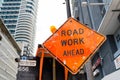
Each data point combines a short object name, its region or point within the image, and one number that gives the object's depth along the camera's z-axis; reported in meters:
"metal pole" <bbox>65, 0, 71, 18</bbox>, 4.56
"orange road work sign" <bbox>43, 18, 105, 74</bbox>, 3.58
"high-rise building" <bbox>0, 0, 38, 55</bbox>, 123.81
